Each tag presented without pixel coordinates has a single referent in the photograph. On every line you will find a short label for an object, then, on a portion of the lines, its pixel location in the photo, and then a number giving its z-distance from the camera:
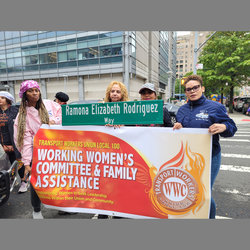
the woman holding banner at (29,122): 2.50
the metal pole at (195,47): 13.70
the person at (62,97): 4.69
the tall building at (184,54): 120.50
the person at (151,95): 2.43
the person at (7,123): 3.29
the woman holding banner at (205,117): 2.02
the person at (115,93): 2.47
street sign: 2.09
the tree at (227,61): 18.30
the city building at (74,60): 24.33
